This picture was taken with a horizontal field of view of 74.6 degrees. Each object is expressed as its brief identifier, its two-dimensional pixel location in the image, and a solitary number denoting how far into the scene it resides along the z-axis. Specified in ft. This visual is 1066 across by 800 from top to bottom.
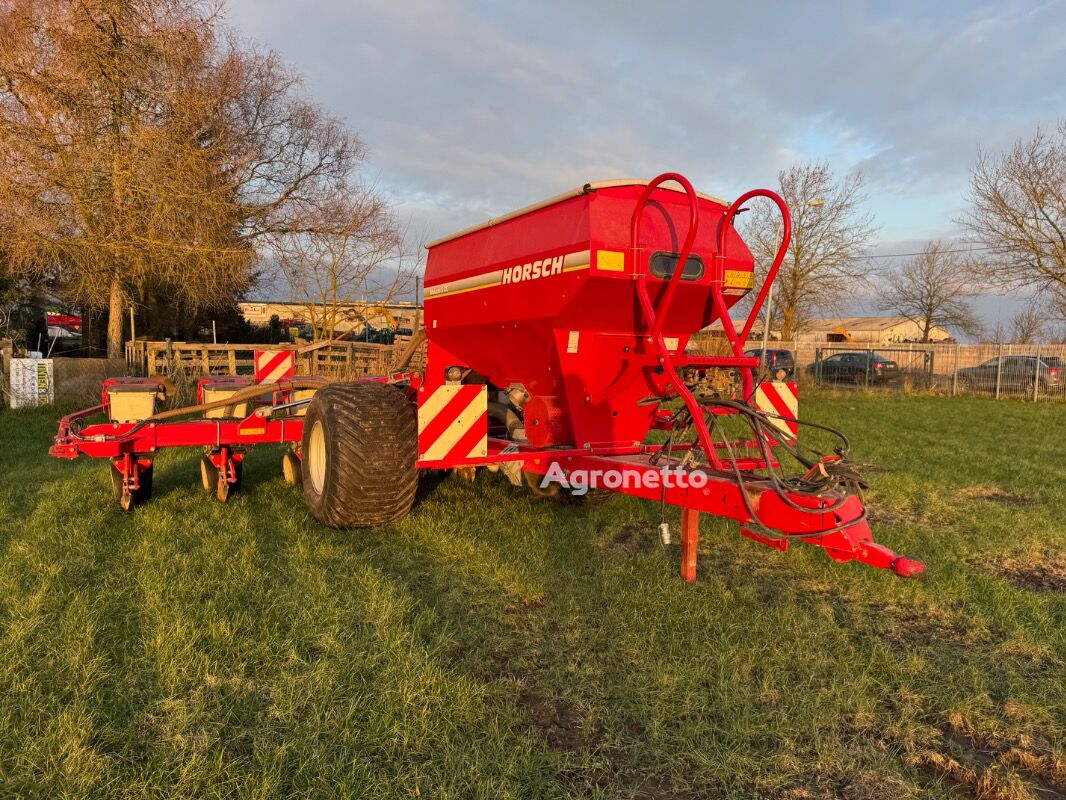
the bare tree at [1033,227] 70.79
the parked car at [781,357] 77.94
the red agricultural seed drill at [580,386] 13.41
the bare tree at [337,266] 60.54
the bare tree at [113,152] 45.27
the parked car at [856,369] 79.97
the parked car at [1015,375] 70.59
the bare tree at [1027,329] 137.91
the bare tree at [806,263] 92.17
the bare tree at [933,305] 136.46
